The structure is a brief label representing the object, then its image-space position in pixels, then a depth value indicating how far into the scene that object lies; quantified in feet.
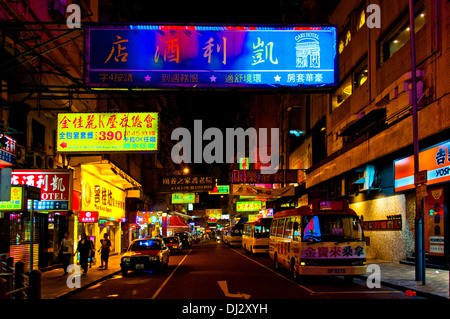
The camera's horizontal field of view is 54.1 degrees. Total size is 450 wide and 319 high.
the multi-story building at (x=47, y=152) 53.88
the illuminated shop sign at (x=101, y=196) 88.43
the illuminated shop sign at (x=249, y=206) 208.03
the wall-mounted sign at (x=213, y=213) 297.12
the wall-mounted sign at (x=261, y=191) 137.49
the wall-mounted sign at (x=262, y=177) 129.59
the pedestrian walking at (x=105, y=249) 74.03
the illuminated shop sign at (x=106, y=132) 59.62
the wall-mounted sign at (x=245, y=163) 261.40
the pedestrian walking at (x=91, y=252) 68.90
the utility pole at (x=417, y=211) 47.88
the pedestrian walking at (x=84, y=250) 65.10
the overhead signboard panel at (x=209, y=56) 41.27
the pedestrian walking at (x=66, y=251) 63.52
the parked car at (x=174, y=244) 122.31
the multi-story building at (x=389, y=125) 57.21
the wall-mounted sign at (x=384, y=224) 73.30
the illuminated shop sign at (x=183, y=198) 163.12
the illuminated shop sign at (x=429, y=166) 55.01
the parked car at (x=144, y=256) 66.85
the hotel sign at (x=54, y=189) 55.11
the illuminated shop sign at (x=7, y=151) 45.13
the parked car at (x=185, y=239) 160.45
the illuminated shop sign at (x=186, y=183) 130.82
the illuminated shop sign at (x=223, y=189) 176.86
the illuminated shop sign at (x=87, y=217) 79.51
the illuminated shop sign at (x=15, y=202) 43.21
